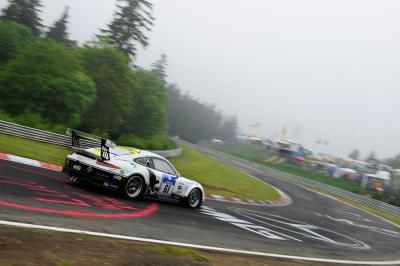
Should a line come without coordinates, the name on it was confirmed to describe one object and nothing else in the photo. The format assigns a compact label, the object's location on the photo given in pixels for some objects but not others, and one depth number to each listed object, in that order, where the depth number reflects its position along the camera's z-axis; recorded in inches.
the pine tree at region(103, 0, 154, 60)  2112.5
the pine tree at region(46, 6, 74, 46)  2977.4
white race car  429.1
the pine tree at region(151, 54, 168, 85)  3037.4
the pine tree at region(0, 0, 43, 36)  2586.1
